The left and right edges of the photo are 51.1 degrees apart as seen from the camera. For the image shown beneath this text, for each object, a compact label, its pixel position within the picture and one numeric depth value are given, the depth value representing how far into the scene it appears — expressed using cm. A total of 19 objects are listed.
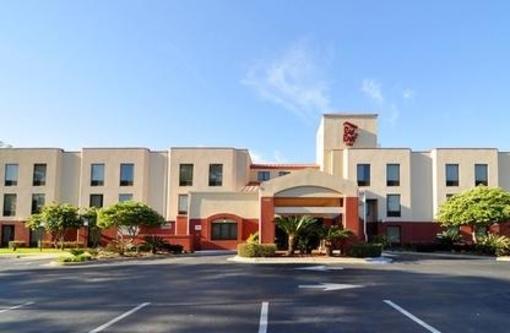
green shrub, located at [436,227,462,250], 4105
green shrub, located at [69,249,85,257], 3250
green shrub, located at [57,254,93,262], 3016
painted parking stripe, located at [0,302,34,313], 1253
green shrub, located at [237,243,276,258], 3052
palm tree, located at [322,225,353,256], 3155
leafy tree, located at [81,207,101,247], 4731
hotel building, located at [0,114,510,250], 4447
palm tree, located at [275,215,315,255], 3112
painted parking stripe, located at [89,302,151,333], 995
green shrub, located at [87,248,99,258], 3334
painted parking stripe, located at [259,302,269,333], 981
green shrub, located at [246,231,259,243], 3342
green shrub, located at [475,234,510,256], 3615
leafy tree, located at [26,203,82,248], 4553
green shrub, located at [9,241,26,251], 4746
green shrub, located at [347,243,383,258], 3039
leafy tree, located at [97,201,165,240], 3481
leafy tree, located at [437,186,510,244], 3803
